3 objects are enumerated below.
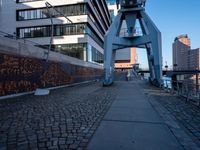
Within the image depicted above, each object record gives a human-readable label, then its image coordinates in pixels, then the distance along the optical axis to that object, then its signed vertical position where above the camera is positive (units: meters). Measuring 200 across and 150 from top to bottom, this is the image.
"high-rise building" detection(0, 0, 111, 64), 29.09 +9.99
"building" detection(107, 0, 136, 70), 75.98 +7.28
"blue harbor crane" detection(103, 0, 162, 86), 15.88 +3.96
